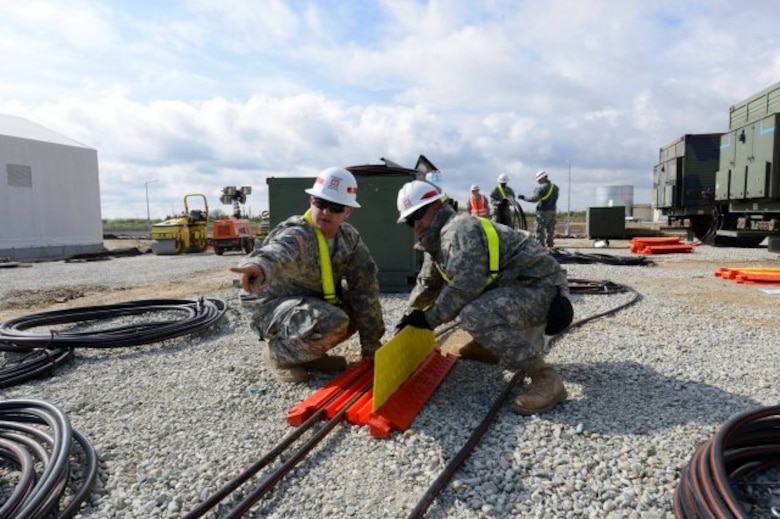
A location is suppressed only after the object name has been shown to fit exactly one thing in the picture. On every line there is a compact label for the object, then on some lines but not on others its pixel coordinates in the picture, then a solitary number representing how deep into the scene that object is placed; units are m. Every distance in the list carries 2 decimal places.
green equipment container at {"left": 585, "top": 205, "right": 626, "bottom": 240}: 16.64
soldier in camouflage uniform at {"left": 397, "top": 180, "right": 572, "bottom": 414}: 3.09
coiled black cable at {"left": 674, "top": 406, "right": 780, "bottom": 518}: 1.82
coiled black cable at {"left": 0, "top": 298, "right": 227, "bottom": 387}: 3.98
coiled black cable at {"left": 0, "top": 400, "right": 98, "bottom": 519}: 2.03
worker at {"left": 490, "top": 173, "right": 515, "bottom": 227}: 11.52
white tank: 32.06
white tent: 16.42
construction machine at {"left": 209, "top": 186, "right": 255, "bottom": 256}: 15.77
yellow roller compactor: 16.19
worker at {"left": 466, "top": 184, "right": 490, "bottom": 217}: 12.86
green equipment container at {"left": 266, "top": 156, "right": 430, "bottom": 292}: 6.86
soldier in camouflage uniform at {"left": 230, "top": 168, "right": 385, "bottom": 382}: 3.38
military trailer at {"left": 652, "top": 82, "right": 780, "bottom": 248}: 11.38
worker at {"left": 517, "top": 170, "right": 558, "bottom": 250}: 11.63
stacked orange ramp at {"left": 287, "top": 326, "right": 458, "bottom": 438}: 2.82
